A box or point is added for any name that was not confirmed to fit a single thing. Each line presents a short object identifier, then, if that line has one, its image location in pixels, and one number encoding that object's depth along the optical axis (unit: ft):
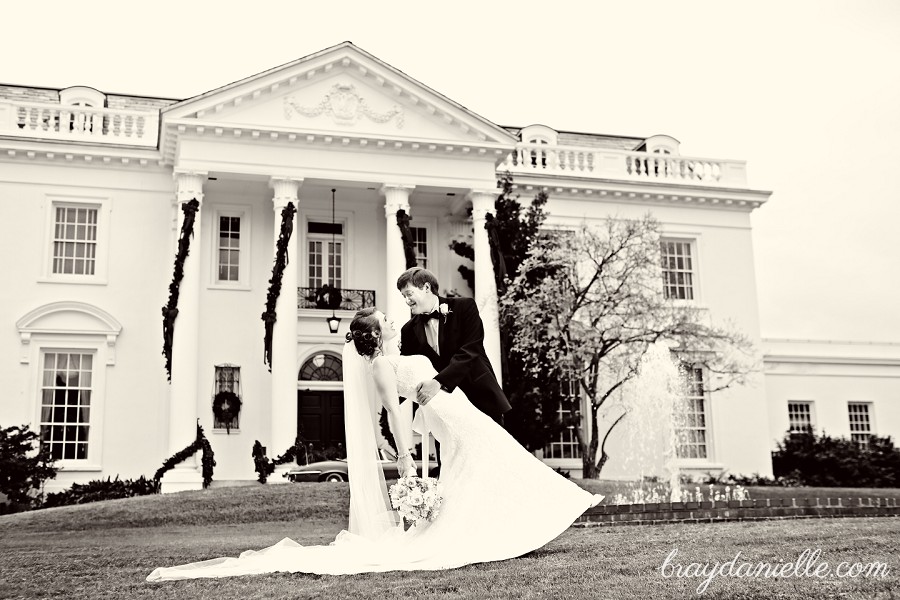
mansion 78.89
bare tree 78.23
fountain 86.22
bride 23.86
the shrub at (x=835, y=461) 94.38
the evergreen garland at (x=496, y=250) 84.02
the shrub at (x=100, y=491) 74.13
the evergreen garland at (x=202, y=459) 72.43
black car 72.13
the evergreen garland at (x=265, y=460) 73.31
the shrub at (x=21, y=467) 68.64
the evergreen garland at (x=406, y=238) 82.58
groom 24.50
